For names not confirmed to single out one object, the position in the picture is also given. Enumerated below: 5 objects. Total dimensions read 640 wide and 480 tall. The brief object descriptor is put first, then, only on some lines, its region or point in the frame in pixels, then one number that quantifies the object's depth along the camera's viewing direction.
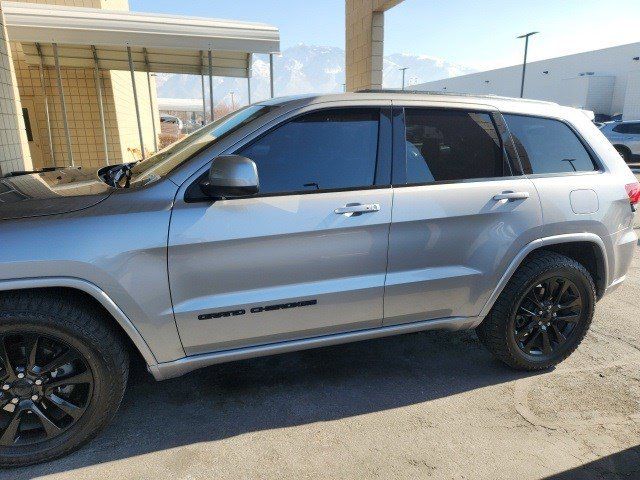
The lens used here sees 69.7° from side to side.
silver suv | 2.27
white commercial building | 31.08
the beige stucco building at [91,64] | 6.01
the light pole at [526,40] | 34.83
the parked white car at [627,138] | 16.53
